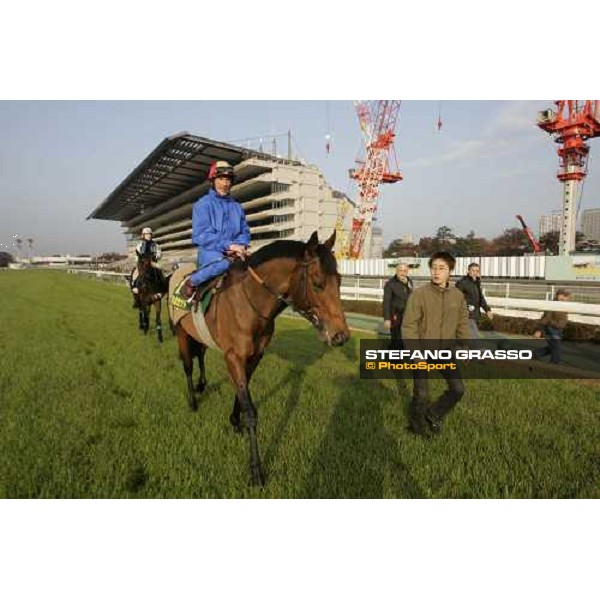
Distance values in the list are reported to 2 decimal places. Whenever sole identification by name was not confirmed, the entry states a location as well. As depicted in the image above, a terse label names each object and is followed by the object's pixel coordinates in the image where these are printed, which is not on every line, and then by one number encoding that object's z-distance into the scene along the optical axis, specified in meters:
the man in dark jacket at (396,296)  6.22
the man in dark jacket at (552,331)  5.95
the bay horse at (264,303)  2.81
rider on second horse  8.94
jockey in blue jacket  3.84
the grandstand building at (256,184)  49.72
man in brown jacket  3.70
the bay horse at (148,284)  8.90
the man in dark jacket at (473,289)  6.91
